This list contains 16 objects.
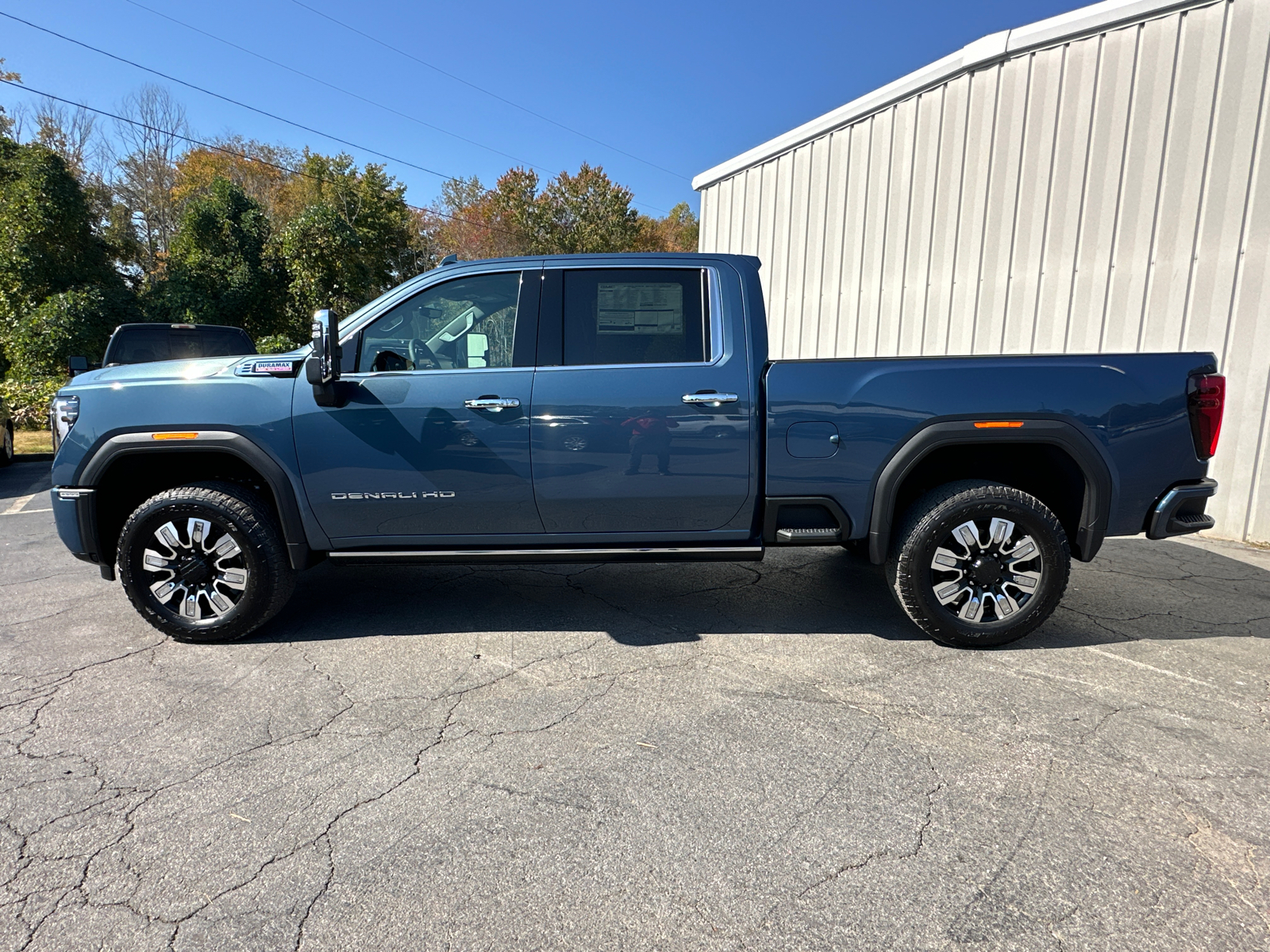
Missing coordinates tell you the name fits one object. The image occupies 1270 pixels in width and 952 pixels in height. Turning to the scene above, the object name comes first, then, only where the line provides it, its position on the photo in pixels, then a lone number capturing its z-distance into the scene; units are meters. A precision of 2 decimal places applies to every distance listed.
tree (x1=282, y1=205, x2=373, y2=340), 19.72
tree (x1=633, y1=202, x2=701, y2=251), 48.72
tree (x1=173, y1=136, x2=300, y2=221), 32.78
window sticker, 4.06
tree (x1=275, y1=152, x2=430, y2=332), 19.84
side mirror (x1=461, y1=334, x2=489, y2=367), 4.02
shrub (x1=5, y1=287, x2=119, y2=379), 13.18
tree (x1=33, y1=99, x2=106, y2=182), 25.78
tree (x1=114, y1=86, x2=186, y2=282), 29.90
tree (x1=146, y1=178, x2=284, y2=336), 18.11
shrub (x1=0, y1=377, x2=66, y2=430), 12.84
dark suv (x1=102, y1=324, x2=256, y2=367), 8.99
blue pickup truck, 3.82
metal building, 6.38
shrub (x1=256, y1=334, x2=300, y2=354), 16.73
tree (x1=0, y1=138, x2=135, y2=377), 13.25
